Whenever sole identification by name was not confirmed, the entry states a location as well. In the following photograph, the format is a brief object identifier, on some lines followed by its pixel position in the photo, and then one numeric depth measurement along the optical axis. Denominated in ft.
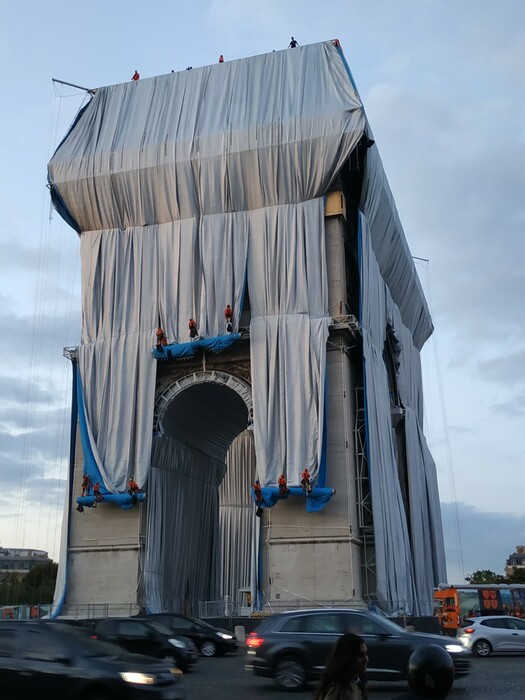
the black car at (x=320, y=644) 52.03
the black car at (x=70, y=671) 38.45
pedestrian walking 16.70
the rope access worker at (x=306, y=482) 106.49
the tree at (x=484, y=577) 375.25
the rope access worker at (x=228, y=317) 117.29
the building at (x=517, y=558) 602.44
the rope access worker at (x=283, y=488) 107.04
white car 81.51
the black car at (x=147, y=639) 64.69
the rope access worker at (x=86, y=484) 117.29
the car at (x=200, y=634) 80.28
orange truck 118.01
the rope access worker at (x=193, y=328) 118.73
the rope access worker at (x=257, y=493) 107.55
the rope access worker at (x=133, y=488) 114.32
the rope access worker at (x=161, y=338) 119.96
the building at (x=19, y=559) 541.34
